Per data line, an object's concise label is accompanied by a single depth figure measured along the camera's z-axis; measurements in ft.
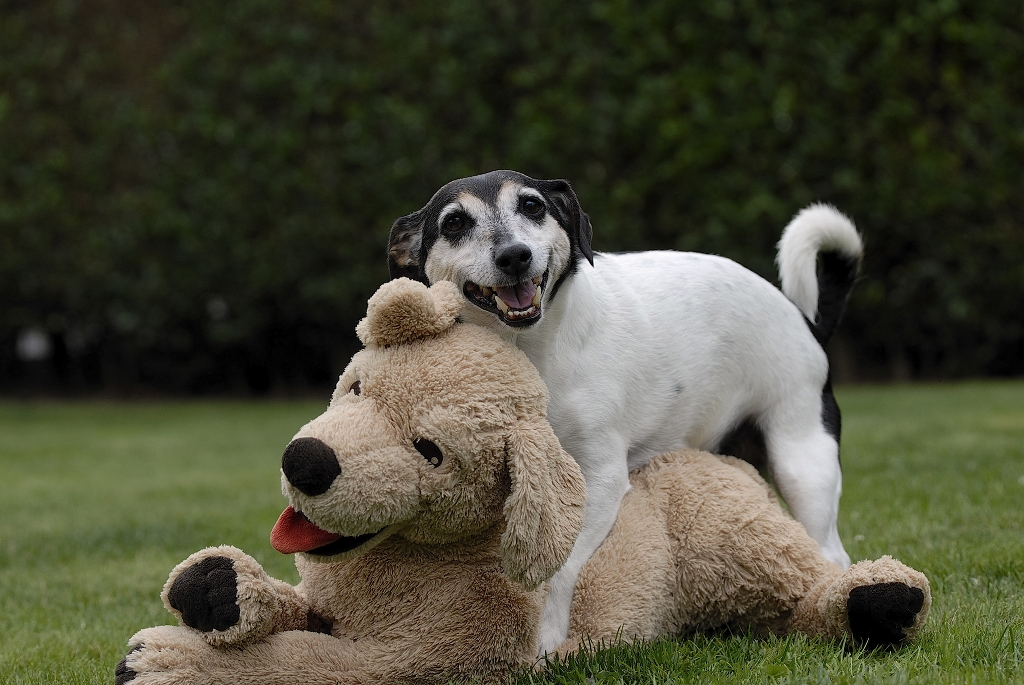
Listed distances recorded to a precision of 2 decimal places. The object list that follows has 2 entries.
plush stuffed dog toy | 6.79
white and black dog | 8.81
